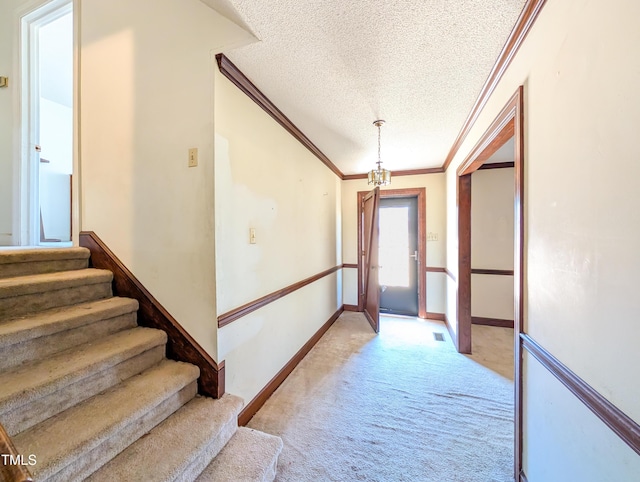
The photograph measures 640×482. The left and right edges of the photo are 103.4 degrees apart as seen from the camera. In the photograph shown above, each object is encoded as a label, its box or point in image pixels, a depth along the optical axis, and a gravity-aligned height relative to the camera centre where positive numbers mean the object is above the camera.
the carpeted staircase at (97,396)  1.01 -0.77
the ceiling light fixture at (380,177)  2.65 +0.68
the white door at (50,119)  2.33 +1.57
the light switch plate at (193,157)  1.54 +0.51
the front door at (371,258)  3.46 -0.27
